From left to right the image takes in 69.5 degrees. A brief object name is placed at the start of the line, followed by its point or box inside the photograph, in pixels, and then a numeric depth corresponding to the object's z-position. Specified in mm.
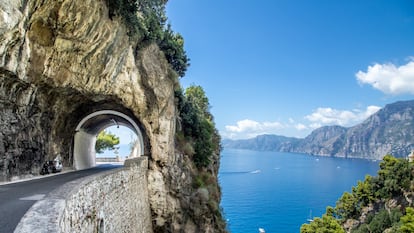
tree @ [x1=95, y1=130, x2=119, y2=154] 39391
